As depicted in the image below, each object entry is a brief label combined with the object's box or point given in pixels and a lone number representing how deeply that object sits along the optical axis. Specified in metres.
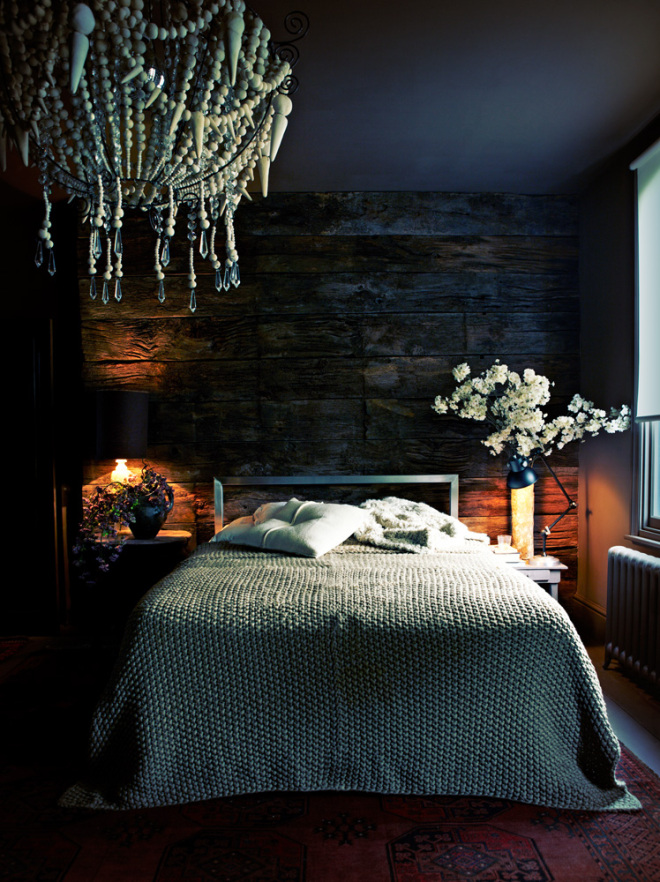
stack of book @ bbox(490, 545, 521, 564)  3.09
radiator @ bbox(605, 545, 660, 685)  2.52
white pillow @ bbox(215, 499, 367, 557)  2.52
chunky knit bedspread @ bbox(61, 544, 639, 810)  1.75
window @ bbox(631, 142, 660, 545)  2.87
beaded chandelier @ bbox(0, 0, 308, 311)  1.55
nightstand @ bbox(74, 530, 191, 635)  3.18
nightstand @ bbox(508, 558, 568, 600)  3.07
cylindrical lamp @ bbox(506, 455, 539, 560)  3.23
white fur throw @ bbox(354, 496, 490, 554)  2.62
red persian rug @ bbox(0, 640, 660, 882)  1.52
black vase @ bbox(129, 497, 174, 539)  3.27
